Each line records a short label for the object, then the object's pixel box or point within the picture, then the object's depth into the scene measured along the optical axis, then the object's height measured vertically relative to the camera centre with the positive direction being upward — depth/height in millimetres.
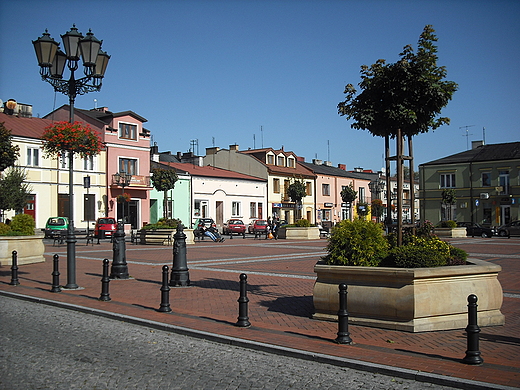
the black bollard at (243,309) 7887 -1454
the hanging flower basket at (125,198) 46131 +1407
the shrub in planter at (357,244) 8195 -540
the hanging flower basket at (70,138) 13656 +2039
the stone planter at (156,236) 28297 -1228
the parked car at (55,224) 37234 -656
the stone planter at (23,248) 16750 -1081
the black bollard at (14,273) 12555 -1379
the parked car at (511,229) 42938 -1720
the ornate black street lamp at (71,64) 11805 +3448
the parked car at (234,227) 49781 -1404
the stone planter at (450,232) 38781 -1695
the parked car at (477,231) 41197 -1774
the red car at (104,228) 37219 -983
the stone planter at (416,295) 7320 -1226
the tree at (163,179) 44156 +2884
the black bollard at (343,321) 6809 -1435
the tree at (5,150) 18531 +2353
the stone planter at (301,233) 36000 -1496
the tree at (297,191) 52188 +1999
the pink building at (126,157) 46906 +5227
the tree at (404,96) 8984 +1971
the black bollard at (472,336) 5836 -1409
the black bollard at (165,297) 9065 -1443
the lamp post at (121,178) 45591 +3176
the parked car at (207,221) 48809 -790
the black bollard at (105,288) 10188 -1435
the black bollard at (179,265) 12062 -1196
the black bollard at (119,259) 13117 -1158
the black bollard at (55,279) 11461 -1401
